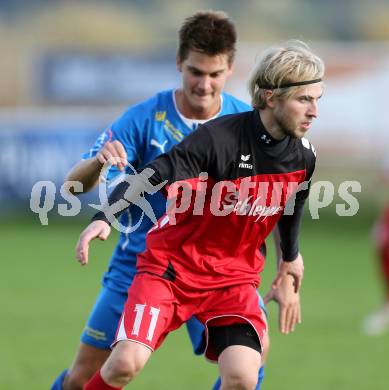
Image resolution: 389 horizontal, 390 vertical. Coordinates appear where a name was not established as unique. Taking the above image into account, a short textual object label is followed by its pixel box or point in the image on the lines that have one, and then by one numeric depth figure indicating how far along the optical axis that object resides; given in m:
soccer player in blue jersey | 11.71
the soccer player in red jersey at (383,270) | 23.44
